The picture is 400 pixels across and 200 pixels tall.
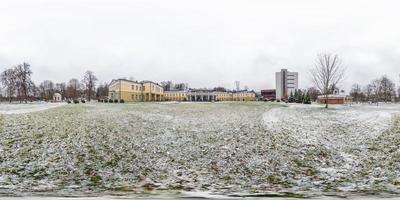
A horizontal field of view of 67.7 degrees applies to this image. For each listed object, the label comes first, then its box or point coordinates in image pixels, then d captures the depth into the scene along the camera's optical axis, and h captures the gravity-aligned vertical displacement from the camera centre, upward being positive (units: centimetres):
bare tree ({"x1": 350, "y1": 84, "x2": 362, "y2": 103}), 12128 +94
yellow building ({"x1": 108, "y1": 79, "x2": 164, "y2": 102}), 9062 +201
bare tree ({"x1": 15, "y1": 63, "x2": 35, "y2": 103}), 7688 +529
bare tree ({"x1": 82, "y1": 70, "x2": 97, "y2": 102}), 9902 +535
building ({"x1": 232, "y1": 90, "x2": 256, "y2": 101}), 17025 +15
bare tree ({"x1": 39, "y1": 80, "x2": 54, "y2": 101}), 12032 +311
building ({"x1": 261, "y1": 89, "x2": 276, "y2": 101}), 19088 +130
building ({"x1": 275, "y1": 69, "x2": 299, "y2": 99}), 18475 +815
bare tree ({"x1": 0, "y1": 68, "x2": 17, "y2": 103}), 7669 +483
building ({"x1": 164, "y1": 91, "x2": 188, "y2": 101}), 15284 +49
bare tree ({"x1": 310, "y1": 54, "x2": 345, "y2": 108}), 5450 +364
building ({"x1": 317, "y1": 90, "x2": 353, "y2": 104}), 10100 -162
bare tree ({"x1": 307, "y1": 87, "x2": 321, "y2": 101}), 12297 -16
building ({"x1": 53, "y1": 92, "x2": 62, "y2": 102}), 10138 +3
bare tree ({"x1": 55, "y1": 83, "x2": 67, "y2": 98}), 12402 +407
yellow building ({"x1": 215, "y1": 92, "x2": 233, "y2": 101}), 16425 -29
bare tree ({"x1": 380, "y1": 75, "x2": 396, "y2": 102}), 10269 +237
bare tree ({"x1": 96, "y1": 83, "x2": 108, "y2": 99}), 12702 +251
